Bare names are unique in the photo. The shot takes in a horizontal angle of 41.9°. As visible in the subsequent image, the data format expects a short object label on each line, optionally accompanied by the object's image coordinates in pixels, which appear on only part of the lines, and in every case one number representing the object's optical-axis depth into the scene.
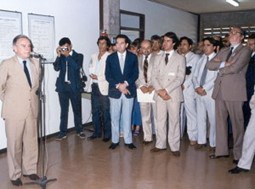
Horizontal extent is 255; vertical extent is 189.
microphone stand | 3.48
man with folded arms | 4.06
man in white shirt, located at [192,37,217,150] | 4.64
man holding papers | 4.88
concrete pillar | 6.50
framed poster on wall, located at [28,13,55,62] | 5.05
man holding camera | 5.26
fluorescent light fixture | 9.49
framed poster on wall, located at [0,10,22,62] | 4.52
